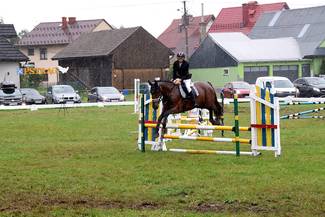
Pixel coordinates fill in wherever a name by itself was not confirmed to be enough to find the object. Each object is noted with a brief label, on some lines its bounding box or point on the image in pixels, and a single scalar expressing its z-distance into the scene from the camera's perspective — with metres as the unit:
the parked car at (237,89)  51.72
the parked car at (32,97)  52.53
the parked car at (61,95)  52.03
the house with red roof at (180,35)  106.40
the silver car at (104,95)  52.53
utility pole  82.70
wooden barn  77.12
